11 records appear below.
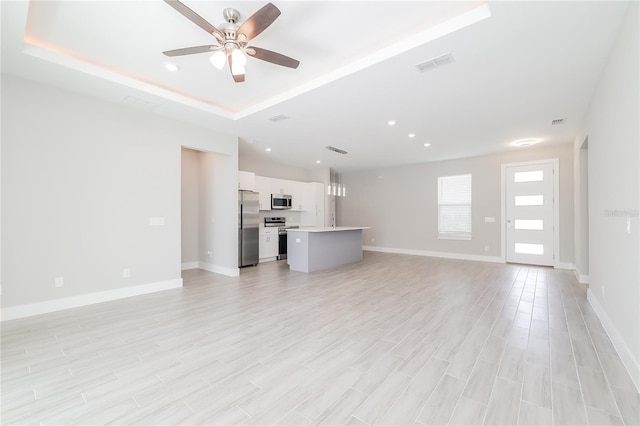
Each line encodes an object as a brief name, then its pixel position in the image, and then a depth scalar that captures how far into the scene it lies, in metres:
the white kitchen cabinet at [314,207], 8.52
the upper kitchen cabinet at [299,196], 8.10
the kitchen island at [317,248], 5.75
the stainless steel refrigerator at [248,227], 6.10
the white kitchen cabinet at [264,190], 7.18
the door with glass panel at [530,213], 6.16
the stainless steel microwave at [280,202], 7.45
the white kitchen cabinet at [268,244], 6.92
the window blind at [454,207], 7.31
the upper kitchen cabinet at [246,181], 6.44
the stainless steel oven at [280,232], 7.37
